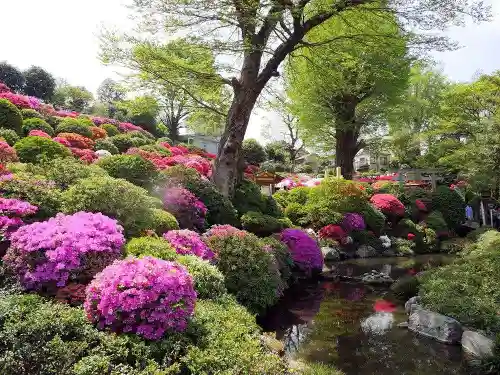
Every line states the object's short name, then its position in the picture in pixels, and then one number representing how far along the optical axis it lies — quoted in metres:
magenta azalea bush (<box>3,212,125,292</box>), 5.34
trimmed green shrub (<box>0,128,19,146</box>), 12.88
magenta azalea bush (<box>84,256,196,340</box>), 4.60
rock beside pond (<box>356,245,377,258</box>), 16.72
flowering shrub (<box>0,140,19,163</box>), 10.39
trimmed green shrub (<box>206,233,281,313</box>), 7.94
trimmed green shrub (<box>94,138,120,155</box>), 18.27
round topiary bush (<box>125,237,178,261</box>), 6.41
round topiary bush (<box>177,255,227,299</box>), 6.35
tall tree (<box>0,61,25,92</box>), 33.94
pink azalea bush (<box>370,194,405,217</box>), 20.03
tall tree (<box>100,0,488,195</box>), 11.15
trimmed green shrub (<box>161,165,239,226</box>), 11.34
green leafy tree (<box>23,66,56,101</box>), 35.44
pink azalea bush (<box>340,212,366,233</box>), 17.06
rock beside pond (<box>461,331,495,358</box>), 6.11
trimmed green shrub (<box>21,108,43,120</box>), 18.01
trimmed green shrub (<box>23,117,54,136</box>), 16.30
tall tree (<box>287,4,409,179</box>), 18.78
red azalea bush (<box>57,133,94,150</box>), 16.53
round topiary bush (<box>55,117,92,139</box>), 18.66
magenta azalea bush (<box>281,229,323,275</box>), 11.80
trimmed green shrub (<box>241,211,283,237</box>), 11.89
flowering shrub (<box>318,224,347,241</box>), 16.33
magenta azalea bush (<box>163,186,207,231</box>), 9.91
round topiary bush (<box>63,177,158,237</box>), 7.16
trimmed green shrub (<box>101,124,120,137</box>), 23.17
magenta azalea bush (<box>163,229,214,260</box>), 7.66
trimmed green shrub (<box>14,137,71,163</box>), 11.78
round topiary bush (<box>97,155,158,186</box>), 10.50
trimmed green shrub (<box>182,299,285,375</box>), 4.43
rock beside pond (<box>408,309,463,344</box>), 6.86
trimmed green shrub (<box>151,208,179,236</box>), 8.05
